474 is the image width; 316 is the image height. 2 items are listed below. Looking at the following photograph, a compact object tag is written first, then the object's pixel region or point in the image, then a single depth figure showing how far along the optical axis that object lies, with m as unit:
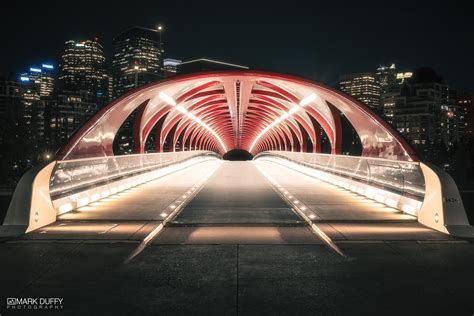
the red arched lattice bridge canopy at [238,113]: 14.84
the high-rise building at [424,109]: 119.19
